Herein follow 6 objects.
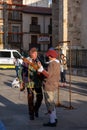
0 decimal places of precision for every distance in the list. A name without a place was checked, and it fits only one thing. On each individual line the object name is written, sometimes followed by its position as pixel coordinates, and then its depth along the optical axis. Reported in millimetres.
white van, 20971
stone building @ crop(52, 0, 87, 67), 17746
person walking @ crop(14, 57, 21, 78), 11977
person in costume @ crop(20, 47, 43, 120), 5458
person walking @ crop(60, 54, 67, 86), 10966
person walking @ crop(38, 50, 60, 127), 5105
